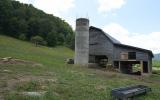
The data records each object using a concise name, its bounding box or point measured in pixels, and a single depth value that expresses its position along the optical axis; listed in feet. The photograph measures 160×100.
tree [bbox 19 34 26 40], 109.46
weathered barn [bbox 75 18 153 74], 54.86
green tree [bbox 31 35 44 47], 105.58
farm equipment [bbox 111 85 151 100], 16.27
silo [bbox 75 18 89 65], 53.86
